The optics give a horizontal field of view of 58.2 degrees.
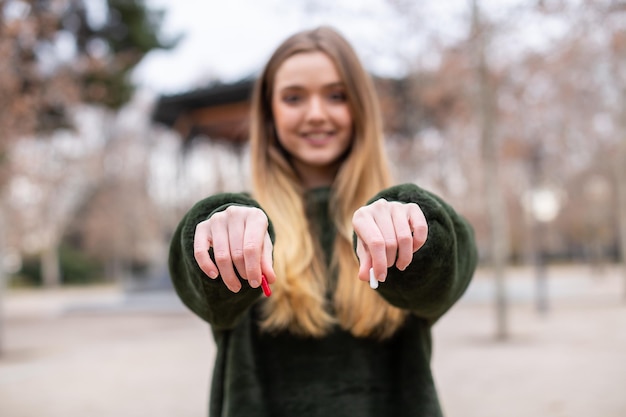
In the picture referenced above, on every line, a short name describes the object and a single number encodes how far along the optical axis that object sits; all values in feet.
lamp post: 39.32
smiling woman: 3.04
